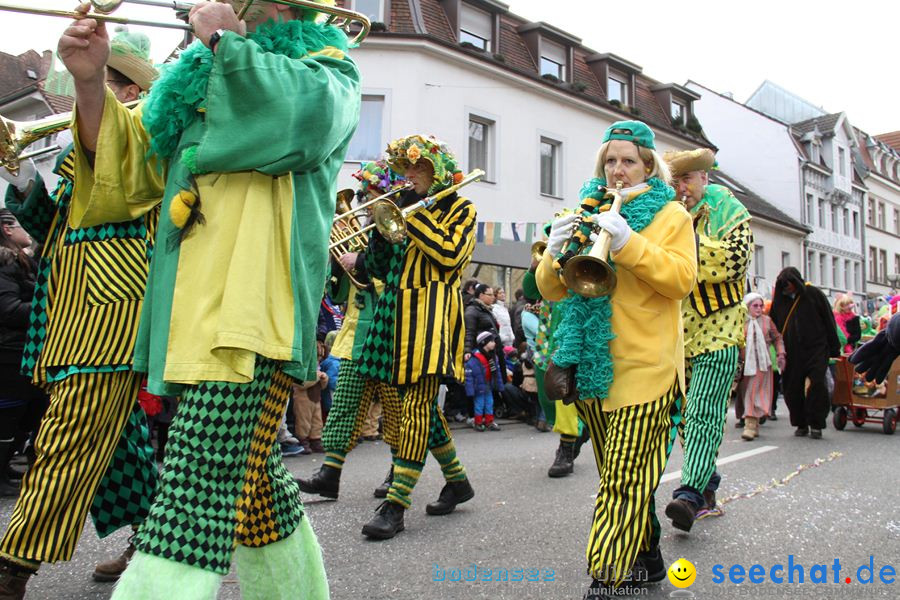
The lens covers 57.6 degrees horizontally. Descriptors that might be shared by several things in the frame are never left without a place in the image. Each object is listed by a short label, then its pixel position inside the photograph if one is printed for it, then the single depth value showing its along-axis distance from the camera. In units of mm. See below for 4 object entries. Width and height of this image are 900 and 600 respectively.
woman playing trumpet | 2863
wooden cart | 10164
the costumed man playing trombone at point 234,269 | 1954
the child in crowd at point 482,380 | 10227
